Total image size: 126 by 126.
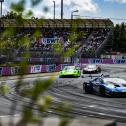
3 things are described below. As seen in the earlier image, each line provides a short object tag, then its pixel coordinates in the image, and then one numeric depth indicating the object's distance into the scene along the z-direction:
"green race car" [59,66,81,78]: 48.56
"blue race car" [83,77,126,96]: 29.60
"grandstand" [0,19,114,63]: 78.34
